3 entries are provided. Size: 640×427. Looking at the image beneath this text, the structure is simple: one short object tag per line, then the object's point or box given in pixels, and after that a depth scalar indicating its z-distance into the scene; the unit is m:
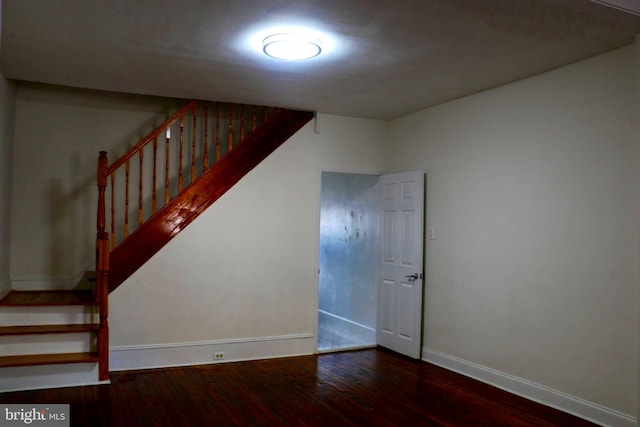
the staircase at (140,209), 4.30
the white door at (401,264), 5.31
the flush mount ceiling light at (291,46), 3.32
